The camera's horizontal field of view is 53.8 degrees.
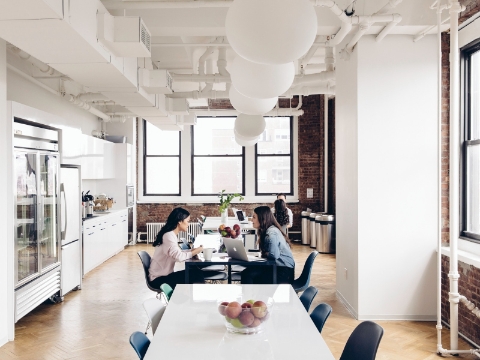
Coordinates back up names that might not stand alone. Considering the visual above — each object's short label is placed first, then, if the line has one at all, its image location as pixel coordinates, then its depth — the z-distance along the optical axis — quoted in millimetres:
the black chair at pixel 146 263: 4985
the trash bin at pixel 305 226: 11164
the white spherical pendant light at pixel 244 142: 7174
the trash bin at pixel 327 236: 10117
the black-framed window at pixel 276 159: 11898
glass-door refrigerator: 5047
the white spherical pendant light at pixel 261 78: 2533
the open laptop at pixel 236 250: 4784
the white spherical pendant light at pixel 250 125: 5875
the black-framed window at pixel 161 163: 11977
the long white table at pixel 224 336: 2238
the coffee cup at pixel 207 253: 4938
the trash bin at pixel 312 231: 10602
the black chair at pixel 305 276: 4930
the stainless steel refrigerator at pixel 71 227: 6336
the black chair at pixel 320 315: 2877
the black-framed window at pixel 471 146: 4781
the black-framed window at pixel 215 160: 11945
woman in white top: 4969
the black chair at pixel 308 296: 3260
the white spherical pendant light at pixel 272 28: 1774
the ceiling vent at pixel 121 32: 3941
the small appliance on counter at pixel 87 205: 8462
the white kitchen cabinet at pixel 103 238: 7955
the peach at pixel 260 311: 2502
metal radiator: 11594
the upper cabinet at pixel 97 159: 8641
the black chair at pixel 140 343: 2404
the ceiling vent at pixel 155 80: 5907
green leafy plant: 7966
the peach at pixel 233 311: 2500
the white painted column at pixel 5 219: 4668
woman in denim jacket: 5039
